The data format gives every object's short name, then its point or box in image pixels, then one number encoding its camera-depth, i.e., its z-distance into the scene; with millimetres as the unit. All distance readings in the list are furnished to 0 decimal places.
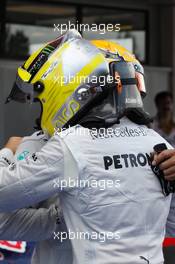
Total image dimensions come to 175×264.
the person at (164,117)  15031
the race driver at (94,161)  4285
